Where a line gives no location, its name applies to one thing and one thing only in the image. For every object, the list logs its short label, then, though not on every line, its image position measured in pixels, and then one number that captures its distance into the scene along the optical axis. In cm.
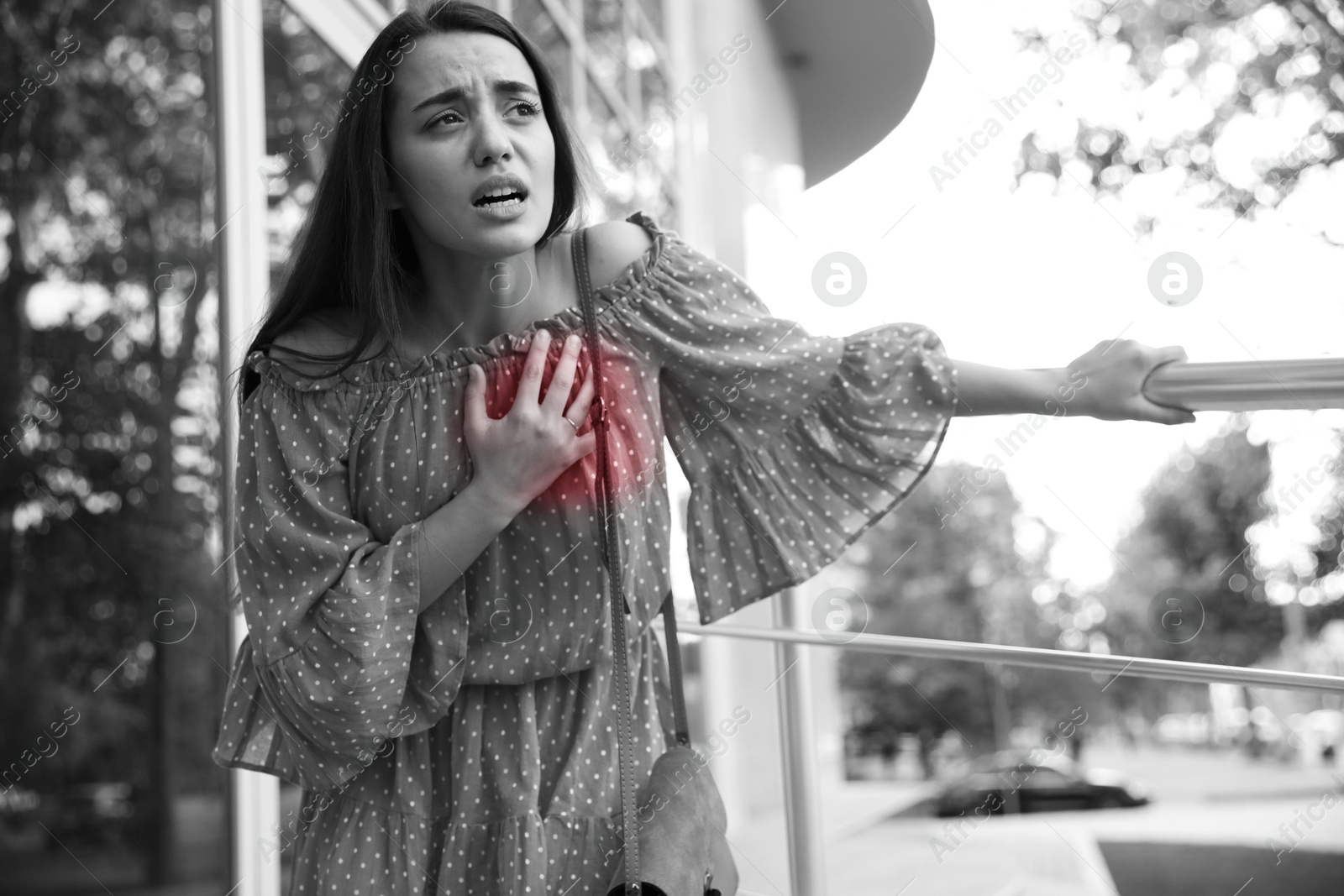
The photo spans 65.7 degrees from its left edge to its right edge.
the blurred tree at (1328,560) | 926
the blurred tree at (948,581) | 2238
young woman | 80
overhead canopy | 204
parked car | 1956
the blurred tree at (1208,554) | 1878
